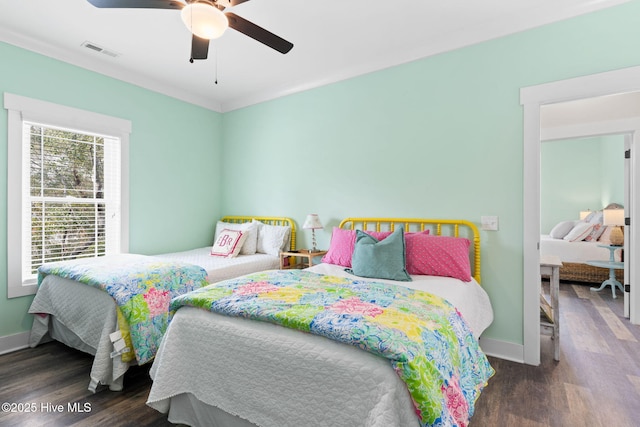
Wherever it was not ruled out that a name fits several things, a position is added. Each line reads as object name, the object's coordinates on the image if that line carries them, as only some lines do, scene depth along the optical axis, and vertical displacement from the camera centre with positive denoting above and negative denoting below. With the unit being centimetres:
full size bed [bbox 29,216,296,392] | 223 -67
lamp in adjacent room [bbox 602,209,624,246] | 479 -14
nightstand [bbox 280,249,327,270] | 346 -52
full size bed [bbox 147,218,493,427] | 121 -62
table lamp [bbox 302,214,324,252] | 349 -11
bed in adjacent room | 500 -58
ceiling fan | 175 +114
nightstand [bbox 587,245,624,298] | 448 -73
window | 286 +26
